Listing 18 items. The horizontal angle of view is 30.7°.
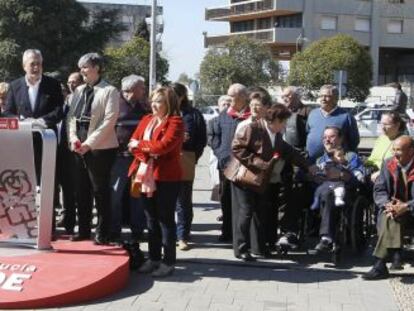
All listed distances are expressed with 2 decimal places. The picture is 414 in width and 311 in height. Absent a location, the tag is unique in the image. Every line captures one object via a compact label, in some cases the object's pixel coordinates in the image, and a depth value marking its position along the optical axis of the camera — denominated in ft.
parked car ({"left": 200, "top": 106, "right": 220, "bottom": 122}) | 113.89
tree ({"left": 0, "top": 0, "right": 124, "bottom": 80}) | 119.44
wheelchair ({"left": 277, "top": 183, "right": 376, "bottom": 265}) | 25.22
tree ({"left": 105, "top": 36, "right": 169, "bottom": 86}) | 140.69
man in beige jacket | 23.59
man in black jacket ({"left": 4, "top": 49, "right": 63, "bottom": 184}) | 25.63
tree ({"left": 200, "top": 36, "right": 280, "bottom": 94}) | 162.30
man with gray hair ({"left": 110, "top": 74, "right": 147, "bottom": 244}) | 26.61
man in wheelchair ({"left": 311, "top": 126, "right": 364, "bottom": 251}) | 24.97
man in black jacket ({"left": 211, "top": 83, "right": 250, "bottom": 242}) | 27.66
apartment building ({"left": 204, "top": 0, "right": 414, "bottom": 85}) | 222.89
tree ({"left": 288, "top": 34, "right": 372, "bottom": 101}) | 167.63
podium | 22.36
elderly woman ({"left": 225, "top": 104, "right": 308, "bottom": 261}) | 24.99
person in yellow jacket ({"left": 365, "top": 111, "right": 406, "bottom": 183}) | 26.94
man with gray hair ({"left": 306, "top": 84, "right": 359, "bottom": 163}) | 27.53
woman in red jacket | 22.59
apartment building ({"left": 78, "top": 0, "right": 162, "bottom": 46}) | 245.96
